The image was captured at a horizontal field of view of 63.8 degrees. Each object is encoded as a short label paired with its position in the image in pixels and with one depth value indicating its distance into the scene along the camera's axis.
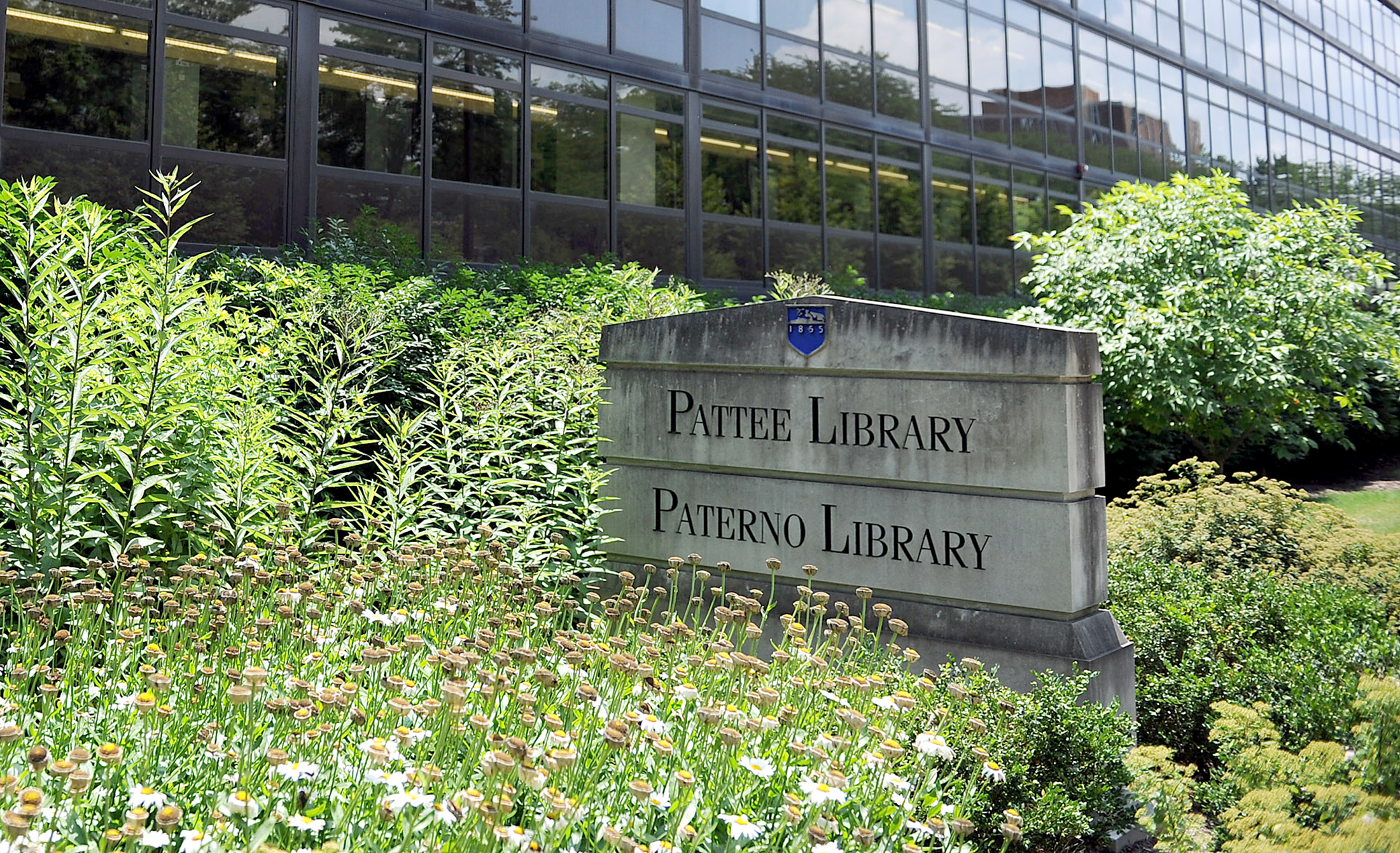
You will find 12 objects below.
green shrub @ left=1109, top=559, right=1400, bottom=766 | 4.27
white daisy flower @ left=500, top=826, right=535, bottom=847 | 2.28
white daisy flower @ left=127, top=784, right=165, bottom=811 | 2.40
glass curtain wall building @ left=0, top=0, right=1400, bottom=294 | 11.53
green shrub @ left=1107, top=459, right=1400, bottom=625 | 6.43
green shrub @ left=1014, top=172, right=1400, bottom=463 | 11.08
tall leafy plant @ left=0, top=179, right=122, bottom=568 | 4.66
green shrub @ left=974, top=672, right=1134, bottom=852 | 3.63
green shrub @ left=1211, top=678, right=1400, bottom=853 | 1.93
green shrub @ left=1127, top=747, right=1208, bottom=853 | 3.48
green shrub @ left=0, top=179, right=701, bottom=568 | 4.85
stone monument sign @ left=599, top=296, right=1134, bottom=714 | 4.93
